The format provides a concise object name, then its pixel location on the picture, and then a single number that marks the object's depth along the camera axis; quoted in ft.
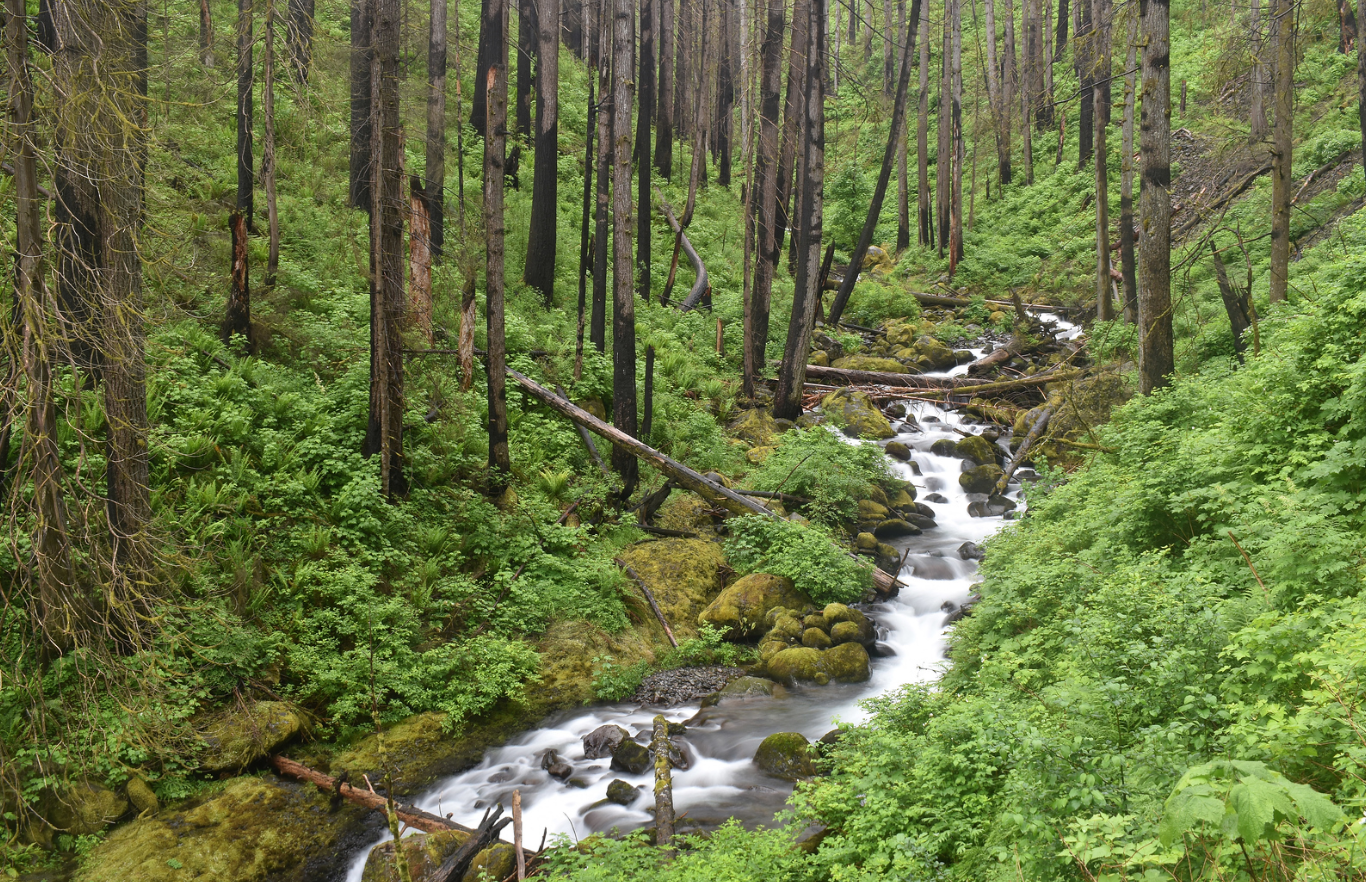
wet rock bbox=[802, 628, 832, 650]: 32.89
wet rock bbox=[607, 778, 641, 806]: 23.41
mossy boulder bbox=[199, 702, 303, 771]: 22.13
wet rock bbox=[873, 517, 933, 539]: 43.88
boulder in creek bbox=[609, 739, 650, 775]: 24.99
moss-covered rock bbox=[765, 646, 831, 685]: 30.89
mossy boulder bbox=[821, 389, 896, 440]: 54.39
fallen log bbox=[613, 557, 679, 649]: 33.25
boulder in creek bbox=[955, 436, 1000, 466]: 51.06
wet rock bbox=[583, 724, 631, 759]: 25.85
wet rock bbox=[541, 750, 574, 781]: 24.89
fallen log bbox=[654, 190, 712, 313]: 65.82
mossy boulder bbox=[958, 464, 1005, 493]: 48.44
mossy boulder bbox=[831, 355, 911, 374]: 64.18
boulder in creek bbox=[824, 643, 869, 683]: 31.22
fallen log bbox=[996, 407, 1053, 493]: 49.01
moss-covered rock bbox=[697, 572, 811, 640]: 34.01
